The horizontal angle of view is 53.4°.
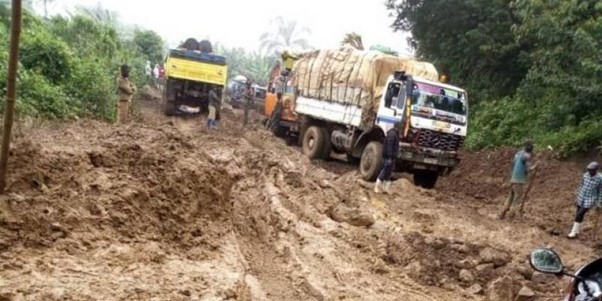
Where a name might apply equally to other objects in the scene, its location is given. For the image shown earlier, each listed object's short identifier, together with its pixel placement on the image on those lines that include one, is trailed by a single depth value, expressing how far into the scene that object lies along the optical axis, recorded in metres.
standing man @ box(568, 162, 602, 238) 9.24
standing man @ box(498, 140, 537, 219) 10.22
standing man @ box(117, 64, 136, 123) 11.67
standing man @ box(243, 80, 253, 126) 19.64
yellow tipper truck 18.44
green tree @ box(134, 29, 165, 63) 31.42
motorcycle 3.07
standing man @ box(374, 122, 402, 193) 11.19
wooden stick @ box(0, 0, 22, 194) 4.70
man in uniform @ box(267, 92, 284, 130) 18.39
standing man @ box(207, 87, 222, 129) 16.53
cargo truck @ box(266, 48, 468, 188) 12.13
